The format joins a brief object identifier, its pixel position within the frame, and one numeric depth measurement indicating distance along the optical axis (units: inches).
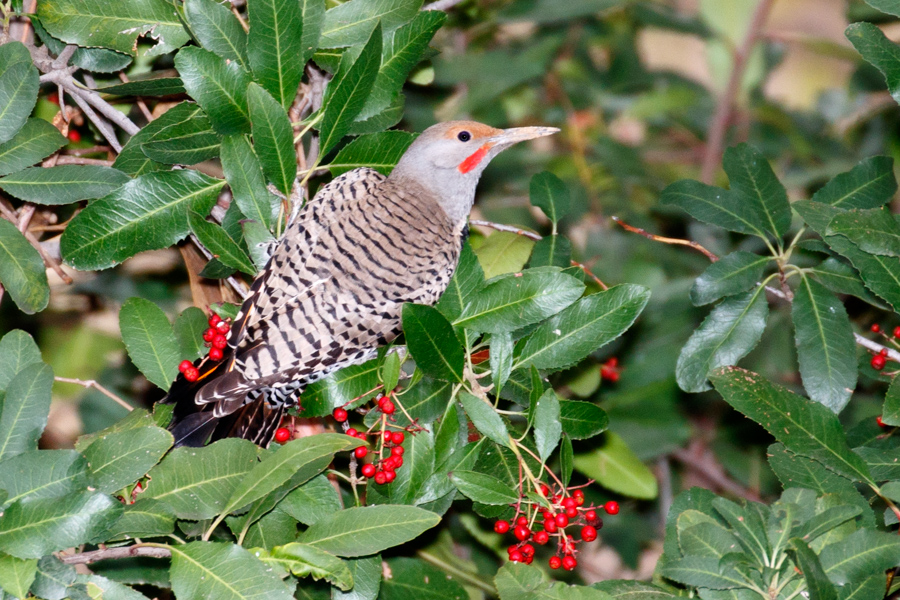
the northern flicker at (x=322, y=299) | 238.1
